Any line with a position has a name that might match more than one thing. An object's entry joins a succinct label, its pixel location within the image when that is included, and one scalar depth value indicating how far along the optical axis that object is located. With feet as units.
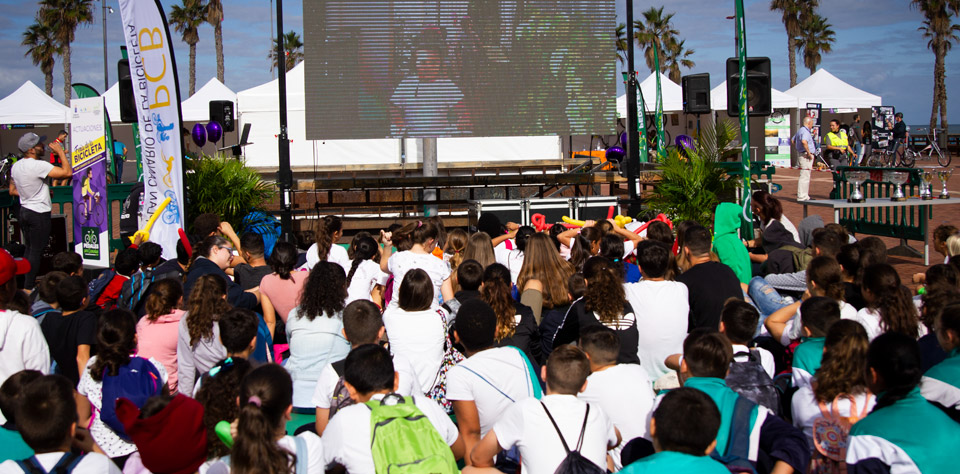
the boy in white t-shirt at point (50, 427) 8.85
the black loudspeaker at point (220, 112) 42.83
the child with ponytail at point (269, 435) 8.31
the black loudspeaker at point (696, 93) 39.88
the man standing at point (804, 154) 45.85
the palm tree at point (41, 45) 155.33
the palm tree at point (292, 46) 182.93
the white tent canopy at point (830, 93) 97.35
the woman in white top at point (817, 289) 14.44
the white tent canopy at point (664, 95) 91.09
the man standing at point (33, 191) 26.78
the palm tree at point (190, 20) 156.46
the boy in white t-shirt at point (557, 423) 10.01
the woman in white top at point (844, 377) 10.37
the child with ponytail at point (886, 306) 13.20
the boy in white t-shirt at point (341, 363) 11.72
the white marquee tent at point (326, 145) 68.90
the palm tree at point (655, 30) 174.70
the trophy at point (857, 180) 35.29
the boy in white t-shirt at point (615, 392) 11.68
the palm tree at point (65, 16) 151.53
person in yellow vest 68.95
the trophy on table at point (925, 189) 34.83
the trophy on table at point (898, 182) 35.04
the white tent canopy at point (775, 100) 93.76
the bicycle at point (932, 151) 87.22
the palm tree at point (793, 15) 148.61
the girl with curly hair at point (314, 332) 14.94
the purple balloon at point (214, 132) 56.68
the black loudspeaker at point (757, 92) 34.58
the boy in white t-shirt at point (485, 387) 11.89
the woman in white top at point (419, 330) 14.05
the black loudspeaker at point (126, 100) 33.06
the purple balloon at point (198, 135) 59.98
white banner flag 26.91
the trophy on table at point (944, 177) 35.86
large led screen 40.70
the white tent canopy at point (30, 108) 92.07
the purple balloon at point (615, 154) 57.36
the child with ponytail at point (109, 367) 12.14
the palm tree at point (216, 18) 154.71
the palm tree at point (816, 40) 157.99
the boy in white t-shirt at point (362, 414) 9.98
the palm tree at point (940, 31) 135.13
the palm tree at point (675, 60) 174.91
